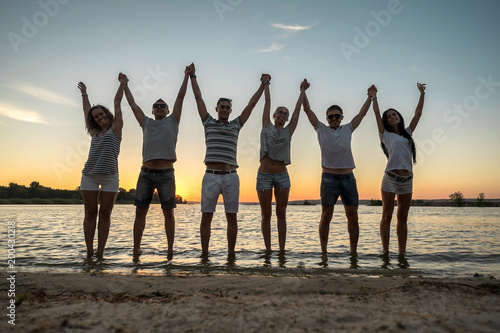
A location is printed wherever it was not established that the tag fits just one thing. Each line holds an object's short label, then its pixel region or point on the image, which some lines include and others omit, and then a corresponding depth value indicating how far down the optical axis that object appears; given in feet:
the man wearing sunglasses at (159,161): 18.73
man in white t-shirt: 19.19
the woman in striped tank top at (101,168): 18.10
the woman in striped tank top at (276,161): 19.48
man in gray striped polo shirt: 18.13
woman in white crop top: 19.84
